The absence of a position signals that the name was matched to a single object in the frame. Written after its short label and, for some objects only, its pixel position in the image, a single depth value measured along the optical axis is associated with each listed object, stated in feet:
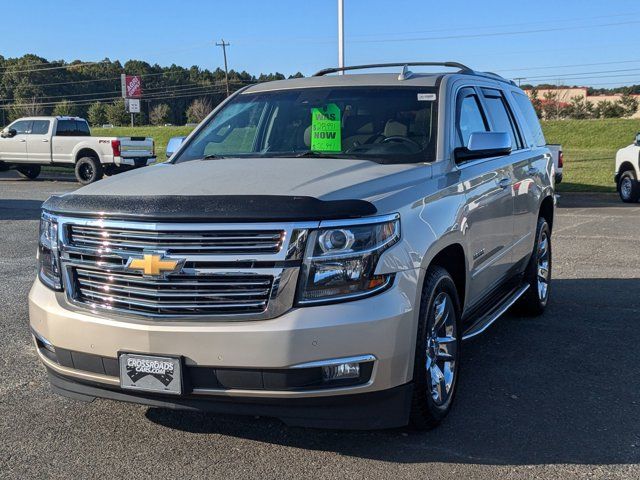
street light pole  70.28
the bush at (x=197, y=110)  317.63
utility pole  280.59
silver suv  10.21
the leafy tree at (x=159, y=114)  343.26
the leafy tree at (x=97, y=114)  330.34
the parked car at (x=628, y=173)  54.49
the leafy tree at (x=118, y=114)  321.32
